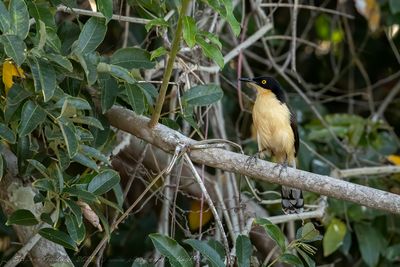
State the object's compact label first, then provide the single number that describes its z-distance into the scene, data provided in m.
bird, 11.30
